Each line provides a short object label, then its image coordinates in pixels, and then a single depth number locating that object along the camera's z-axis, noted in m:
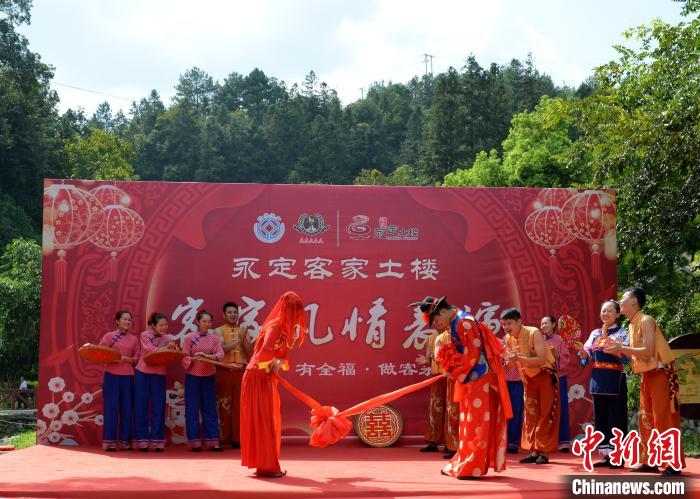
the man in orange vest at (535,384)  6.87
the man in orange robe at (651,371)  5.81
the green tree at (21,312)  16.81
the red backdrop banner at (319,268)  8.09
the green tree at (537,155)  21.19
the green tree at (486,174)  23.91
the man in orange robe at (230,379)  7.91
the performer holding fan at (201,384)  7.70
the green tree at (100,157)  33.06
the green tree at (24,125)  27.61
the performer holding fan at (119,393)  7.69
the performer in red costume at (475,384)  5.88
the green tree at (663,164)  8.63
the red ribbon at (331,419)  6.34
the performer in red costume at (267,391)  5.99
